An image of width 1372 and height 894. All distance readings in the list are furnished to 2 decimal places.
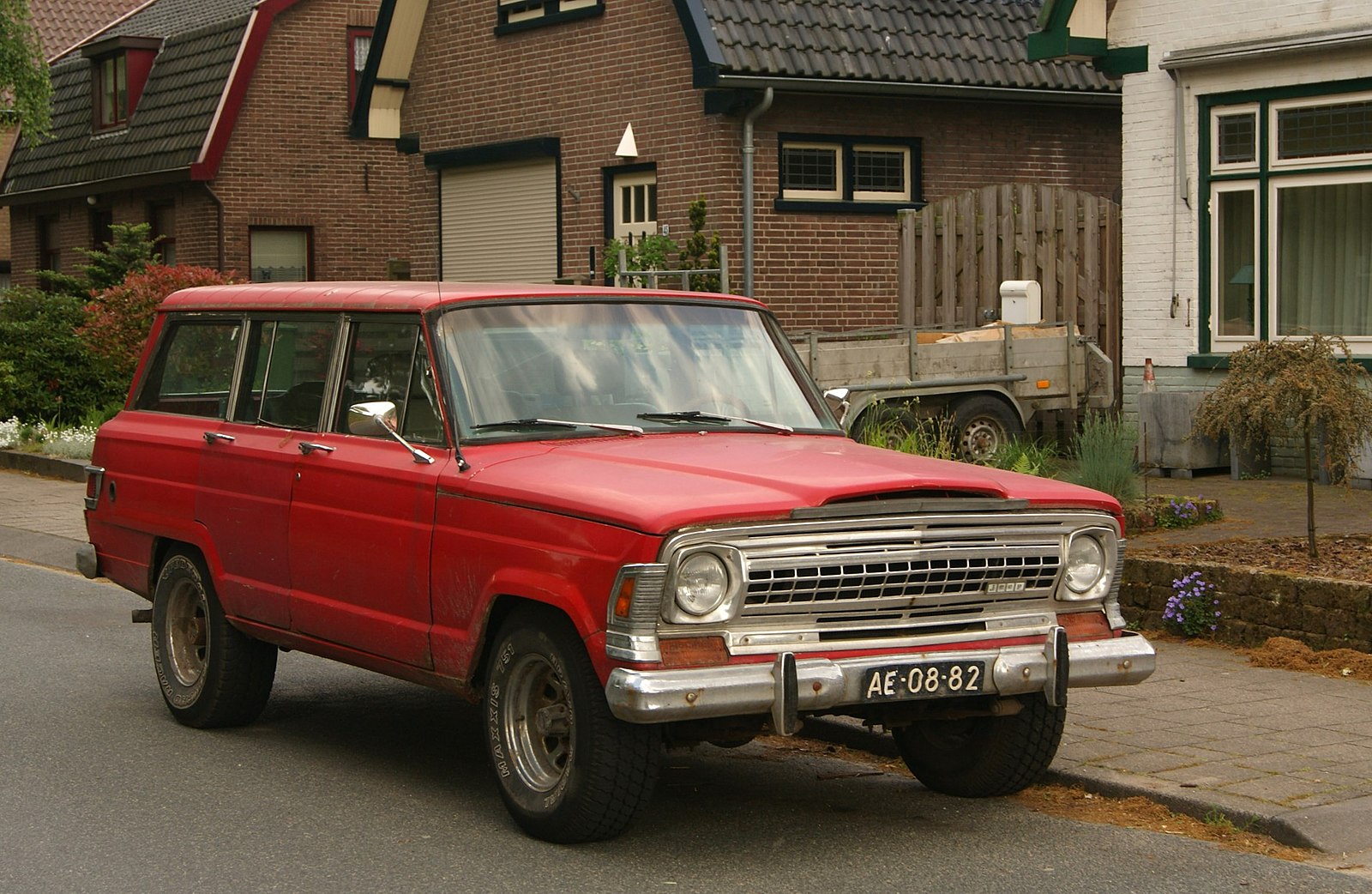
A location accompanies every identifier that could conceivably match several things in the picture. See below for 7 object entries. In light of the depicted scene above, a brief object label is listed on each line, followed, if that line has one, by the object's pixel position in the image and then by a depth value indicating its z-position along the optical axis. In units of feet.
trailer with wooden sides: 46.93
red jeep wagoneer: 18.63
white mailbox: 56.49
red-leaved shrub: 69.62
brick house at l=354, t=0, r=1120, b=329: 62.54
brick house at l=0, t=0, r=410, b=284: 93.45
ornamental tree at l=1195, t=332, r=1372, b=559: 31.60
